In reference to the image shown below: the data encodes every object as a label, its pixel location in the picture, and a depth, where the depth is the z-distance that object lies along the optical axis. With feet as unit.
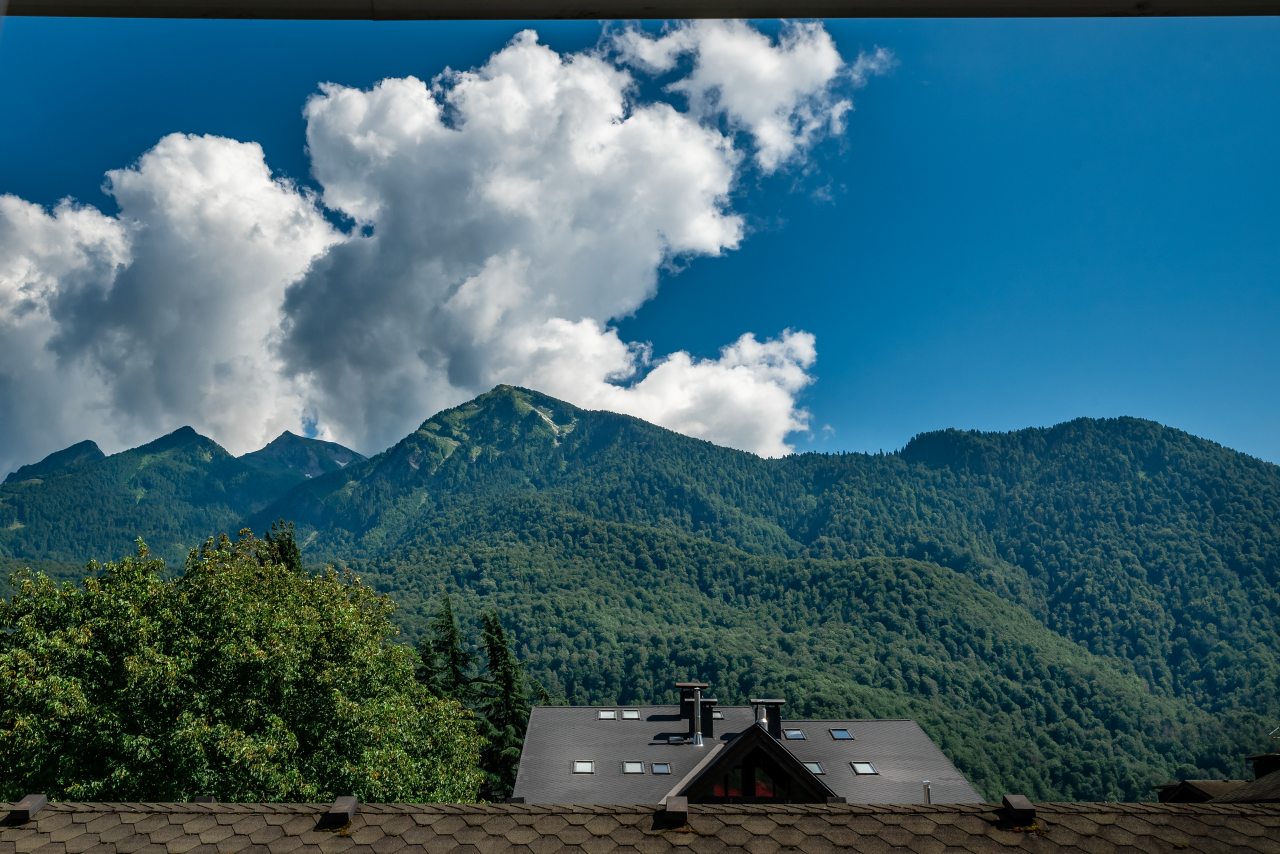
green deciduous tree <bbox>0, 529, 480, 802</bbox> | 53.01
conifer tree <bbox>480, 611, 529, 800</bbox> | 152.15
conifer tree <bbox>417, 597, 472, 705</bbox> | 153.38
